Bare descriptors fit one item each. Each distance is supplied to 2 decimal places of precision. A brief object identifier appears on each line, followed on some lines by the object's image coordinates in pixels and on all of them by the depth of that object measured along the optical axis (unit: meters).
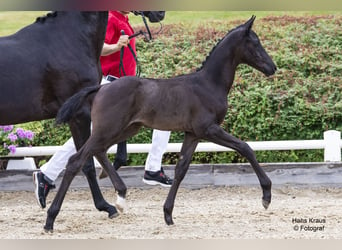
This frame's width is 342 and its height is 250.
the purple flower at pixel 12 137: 12.69
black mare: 8.88
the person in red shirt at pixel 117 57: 10.48
